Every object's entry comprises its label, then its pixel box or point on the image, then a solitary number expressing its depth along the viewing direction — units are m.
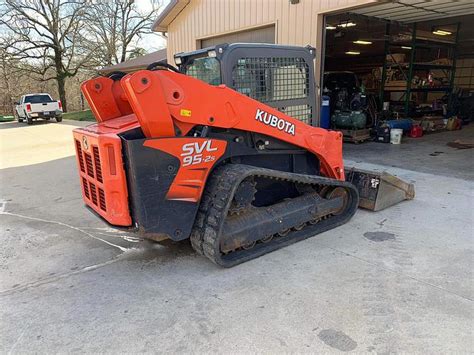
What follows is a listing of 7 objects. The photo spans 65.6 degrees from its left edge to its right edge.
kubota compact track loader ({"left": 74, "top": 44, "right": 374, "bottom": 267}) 2.97
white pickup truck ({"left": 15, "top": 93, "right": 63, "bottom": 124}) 20.22
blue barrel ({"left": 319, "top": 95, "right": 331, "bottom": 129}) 10.20
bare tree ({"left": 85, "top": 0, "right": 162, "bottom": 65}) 29.86
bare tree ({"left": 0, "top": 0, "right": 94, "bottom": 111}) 27.56
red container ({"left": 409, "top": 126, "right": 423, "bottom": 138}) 11.32
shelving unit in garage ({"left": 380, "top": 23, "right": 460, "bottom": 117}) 11.77
